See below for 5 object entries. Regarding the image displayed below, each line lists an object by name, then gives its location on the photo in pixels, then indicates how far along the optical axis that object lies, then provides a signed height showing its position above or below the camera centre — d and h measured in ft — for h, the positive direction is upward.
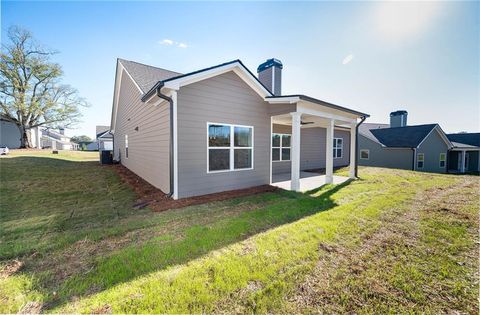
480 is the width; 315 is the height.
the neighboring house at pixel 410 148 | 58.13 +0.72
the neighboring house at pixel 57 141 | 137.16 +5.38
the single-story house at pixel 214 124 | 18.65 +2.90
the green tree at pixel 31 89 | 67.00 +22.64
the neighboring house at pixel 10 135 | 80.69 +5.63
